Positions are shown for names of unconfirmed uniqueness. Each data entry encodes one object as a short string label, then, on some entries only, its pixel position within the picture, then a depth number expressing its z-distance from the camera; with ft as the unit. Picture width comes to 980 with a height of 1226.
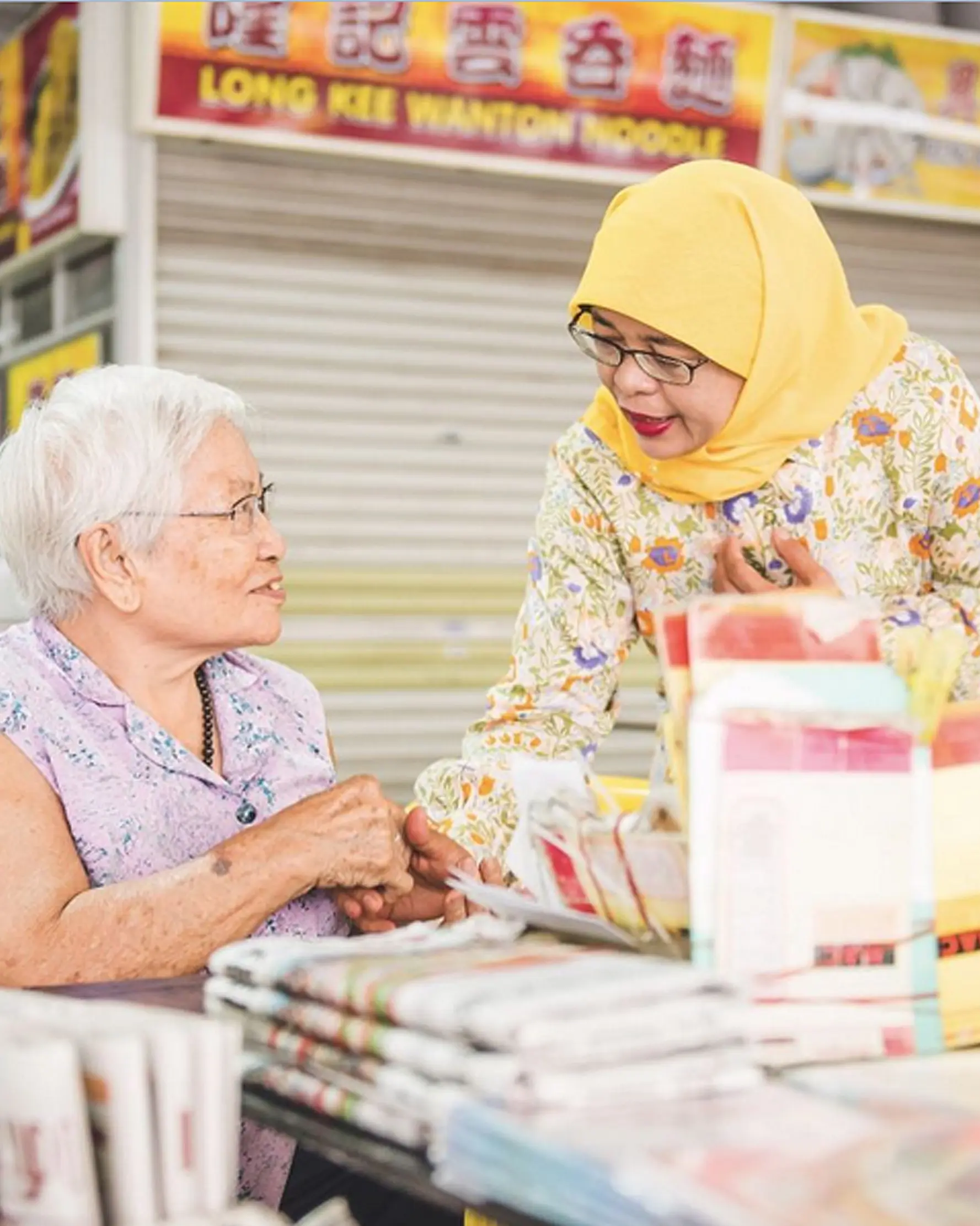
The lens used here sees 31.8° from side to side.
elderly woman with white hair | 6.90
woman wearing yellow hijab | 8.05
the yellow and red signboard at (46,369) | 19.66
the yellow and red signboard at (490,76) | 18.35
